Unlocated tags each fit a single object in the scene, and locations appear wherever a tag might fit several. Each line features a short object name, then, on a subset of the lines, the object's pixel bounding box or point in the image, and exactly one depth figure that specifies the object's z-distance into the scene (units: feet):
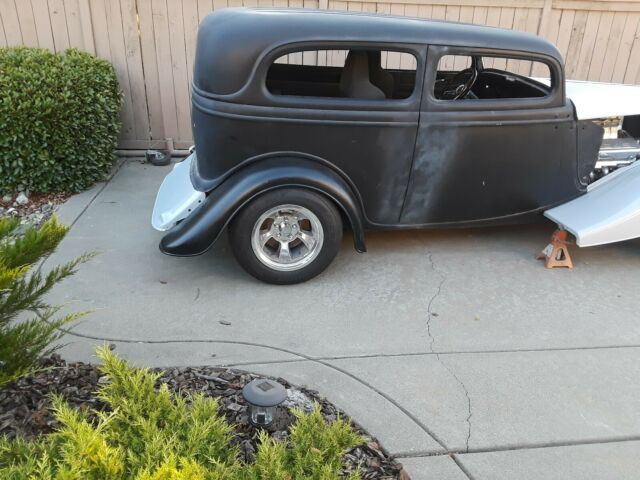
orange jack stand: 13.88
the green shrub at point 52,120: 15.87
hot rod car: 11.82
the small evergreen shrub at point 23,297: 6.63
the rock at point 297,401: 8.70
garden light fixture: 7.51
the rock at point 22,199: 16.93
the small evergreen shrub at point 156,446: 5.37
